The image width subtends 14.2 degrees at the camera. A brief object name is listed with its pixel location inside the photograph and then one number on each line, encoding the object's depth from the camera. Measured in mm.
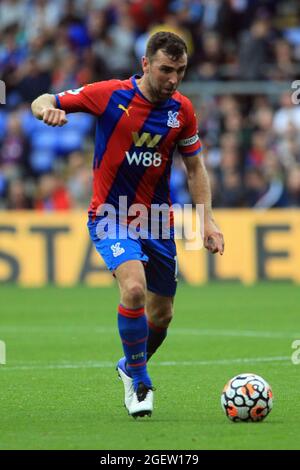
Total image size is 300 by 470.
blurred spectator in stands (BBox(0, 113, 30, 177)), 21078
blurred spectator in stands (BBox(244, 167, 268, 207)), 19125
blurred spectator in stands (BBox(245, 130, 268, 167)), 19625
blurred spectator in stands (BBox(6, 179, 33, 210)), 20016
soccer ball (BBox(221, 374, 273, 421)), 7199
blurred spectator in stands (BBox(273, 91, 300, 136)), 19562
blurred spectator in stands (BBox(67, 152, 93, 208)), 19969
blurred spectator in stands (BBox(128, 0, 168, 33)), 22469
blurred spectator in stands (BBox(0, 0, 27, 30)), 24000
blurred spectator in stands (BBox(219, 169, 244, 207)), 19141
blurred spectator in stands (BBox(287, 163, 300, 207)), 18969
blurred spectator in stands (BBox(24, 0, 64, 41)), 23383
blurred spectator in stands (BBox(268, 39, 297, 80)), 20672
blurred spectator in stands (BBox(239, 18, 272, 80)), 20484
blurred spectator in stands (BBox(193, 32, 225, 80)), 21062
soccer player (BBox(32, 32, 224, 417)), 7543
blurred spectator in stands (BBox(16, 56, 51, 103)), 21469
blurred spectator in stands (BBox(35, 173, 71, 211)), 20000
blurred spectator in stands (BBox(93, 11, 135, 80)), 21844
